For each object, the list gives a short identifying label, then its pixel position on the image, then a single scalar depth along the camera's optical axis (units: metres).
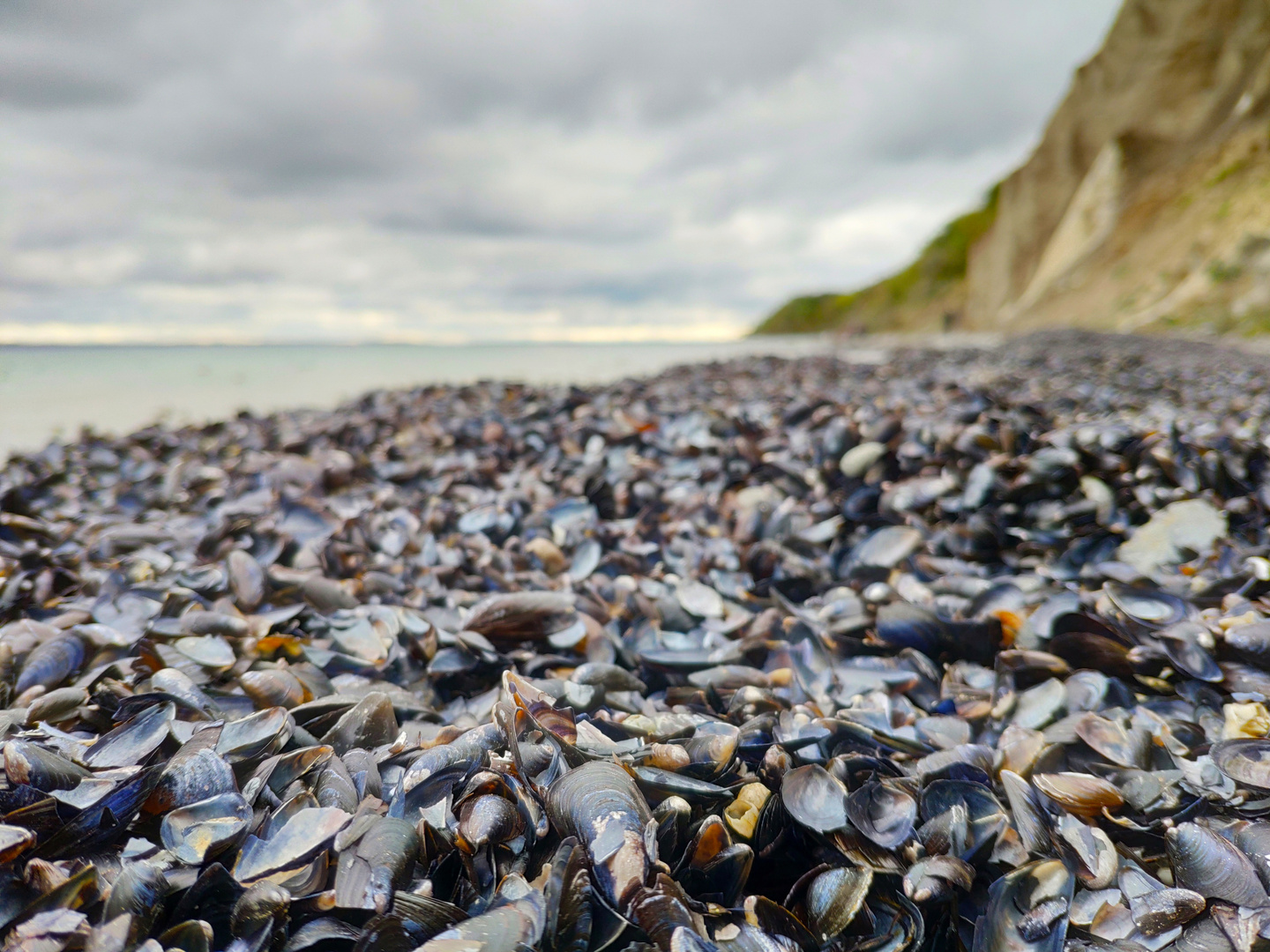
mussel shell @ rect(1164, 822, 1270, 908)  0.35
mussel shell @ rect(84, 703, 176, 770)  0.39
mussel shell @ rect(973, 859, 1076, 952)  0.35
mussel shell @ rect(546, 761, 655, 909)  0.34
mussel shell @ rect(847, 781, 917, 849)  0.38
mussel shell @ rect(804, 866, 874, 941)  0.35
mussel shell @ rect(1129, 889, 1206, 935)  0.35
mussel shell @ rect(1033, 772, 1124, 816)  0.40
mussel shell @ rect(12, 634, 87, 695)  0.48
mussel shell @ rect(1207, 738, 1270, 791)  0.39
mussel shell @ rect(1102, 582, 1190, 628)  0.51
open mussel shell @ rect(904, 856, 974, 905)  0.36
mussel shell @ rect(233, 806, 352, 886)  0.35
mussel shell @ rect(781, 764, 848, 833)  0.38
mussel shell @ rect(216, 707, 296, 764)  0.40
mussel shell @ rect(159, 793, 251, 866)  0.35
